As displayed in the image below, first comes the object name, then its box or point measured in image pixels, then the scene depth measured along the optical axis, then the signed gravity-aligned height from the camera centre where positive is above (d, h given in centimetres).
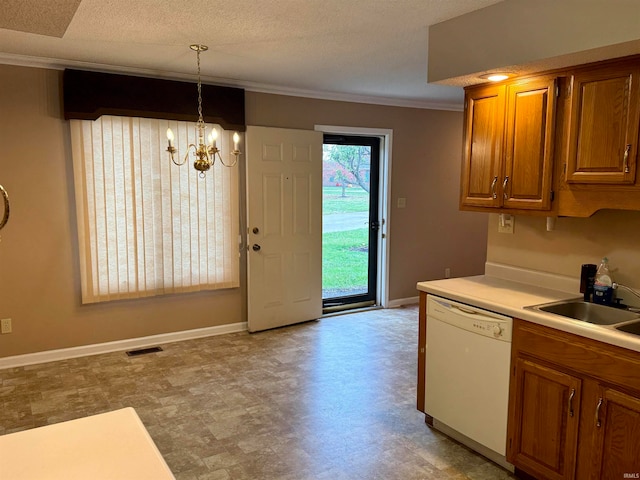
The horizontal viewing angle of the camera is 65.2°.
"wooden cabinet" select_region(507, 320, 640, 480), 207 -99
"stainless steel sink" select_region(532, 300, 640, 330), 249 -65
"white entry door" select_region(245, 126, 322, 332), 488 -43
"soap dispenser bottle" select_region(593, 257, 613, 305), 257 -51
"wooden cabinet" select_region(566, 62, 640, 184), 226 +28
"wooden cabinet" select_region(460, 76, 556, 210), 264 +22
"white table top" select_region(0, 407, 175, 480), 108 -63
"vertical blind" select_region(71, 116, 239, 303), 416 -27
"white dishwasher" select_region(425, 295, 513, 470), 258 -104
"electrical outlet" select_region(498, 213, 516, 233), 321 -24
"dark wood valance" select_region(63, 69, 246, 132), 400 +72
